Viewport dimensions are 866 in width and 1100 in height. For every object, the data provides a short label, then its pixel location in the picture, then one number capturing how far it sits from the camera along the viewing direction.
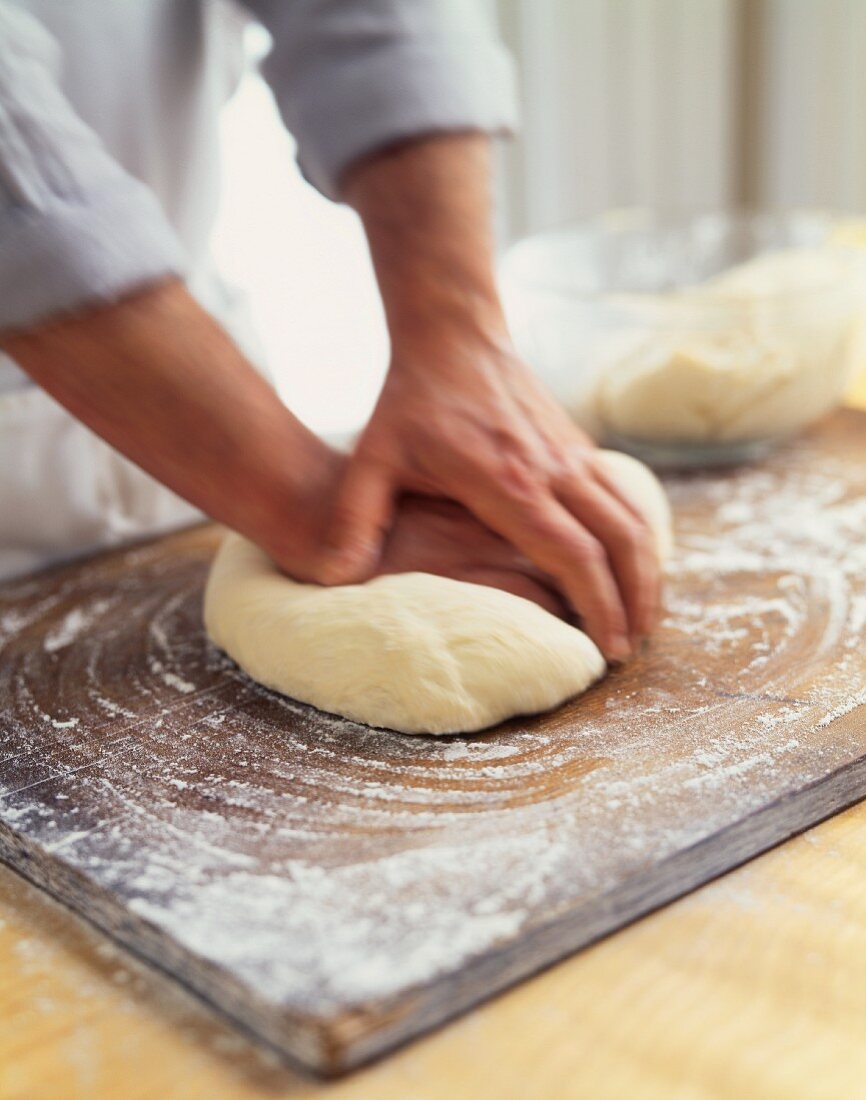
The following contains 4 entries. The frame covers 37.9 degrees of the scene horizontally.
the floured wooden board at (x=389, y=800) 0.59
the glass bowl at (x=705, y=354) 1.27
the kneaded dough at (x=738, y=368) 1.27
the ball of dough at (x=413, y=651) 0.80
